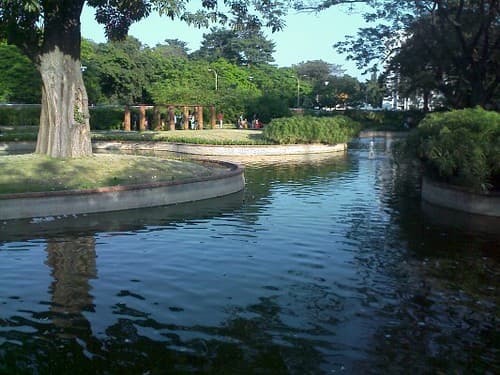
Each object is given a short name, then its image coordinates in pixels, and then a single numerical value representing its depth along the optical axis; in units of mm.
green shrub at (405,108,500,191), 14992
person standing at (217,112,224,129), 55812
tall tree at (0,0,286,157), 17906
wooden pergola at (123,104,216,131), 46844
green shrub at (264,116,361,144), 35781
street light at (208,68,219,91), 73956
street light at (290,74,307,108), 84625
